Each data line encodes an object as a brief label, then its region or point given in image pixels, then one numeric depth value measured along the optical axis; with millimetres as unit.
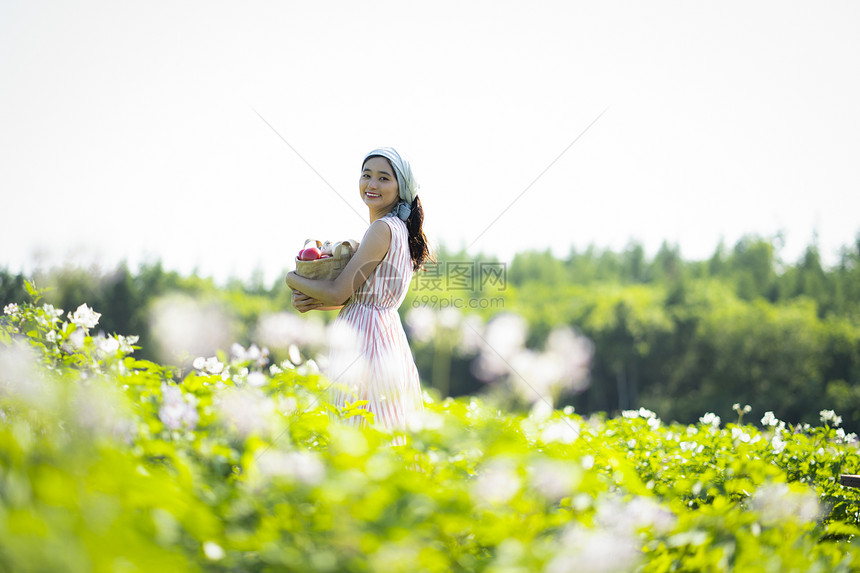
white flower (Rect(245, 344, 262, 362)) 4250
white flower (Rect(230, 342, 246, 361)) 4258
